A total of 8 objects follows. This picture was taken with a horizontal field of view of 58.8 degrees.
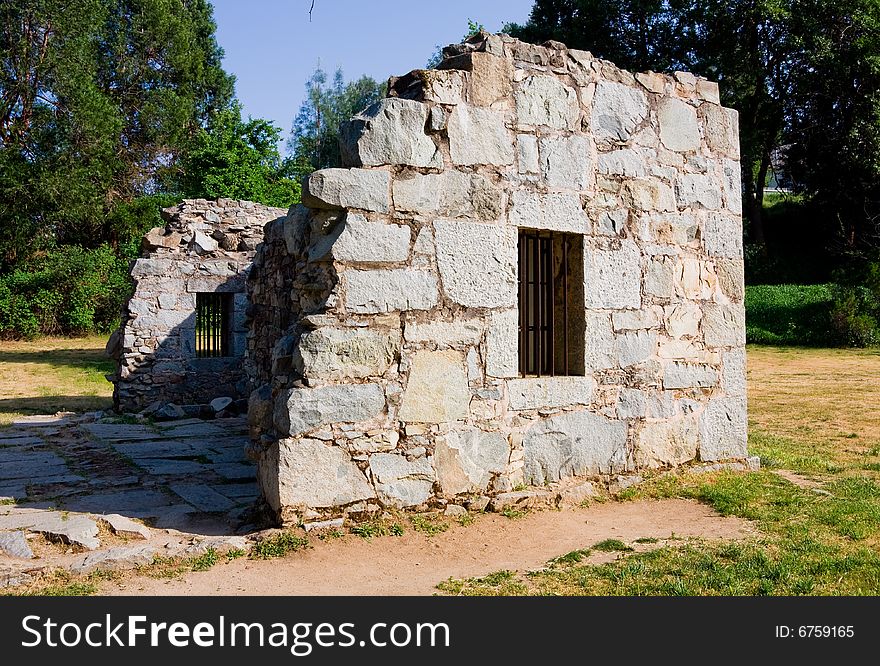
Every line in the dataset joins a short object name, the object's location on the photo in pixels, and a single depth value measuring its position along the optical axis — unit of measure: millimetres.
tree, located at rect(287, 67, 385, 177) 43531
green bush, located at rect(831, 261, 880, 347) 21047
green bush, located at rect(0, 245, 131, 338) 22125
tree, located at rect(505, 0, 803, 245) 25656
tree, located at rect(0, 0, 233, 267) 24016
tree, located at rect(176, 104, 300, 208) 21750
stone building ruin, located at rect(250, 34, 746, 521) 5184
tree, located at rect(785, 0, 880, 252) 24141
